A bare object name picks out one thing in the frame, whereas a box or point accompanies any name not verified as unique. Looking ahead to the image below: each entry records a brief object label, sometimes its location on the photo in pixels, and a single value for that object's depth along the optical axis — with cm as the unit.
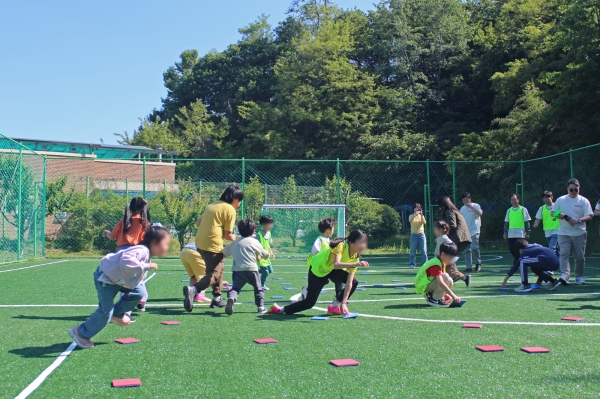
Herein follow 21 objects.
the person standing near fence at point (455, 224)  1169
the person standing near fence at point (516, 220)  1316
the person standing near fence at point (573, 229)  1055
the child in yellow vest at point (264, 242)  1002
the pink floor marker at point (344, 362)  480
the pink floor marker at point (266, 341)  568
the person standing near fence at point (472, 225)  1414
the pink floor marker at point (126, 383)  424
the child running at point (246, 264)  764
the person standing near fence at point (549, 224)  1302
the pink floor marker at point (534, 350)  517
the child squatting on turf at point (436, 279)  828
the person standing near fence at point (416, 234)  1527
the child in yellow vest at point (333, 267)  748
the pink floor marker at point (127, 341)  573
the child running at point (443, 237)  963
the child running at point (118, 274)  540
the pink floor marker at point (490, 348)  525
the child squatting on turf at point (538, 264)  989
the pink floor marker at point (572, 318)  685
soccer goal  1984
